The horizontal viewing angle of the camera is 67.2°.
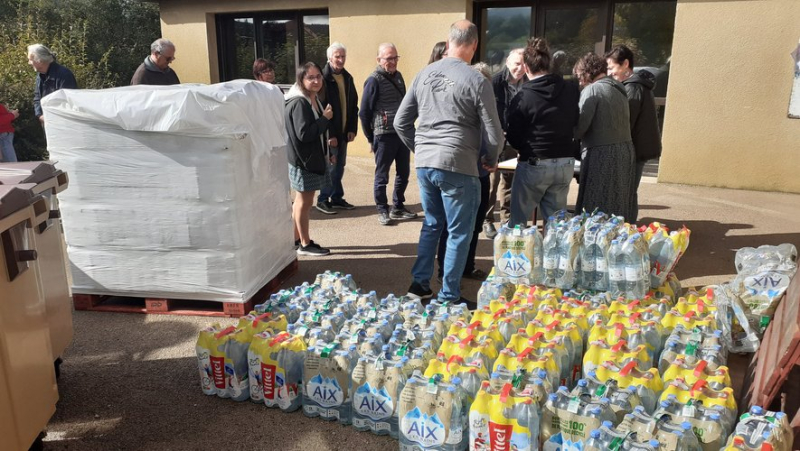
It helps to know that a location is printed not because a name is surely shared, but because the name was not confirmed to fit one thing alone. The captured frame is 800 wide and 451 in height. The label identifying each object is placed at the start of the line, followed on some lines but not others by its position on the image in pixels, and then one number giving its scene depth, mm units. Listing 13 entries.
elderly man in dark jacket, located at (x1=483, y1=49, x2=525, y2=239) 5480
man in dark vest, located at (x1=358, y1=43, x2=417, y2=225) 6727
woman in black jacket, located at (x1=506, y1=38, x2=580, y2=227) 4527
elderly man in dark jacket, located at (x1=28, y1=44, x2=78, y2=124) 7191
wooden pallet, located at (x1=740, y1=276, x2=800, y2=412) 2635
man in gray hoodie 4168
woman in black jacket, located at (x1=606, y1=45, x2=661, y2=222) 5348
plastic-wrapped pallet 4211
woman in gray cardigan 4812
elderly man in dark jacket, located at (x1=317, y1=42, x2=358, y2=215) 6852
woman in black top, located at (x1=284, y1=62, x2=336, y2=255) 5328
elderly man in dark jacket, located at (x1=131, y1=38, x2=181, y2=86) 6766
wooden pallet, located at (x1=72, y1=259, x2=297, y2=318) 4551
